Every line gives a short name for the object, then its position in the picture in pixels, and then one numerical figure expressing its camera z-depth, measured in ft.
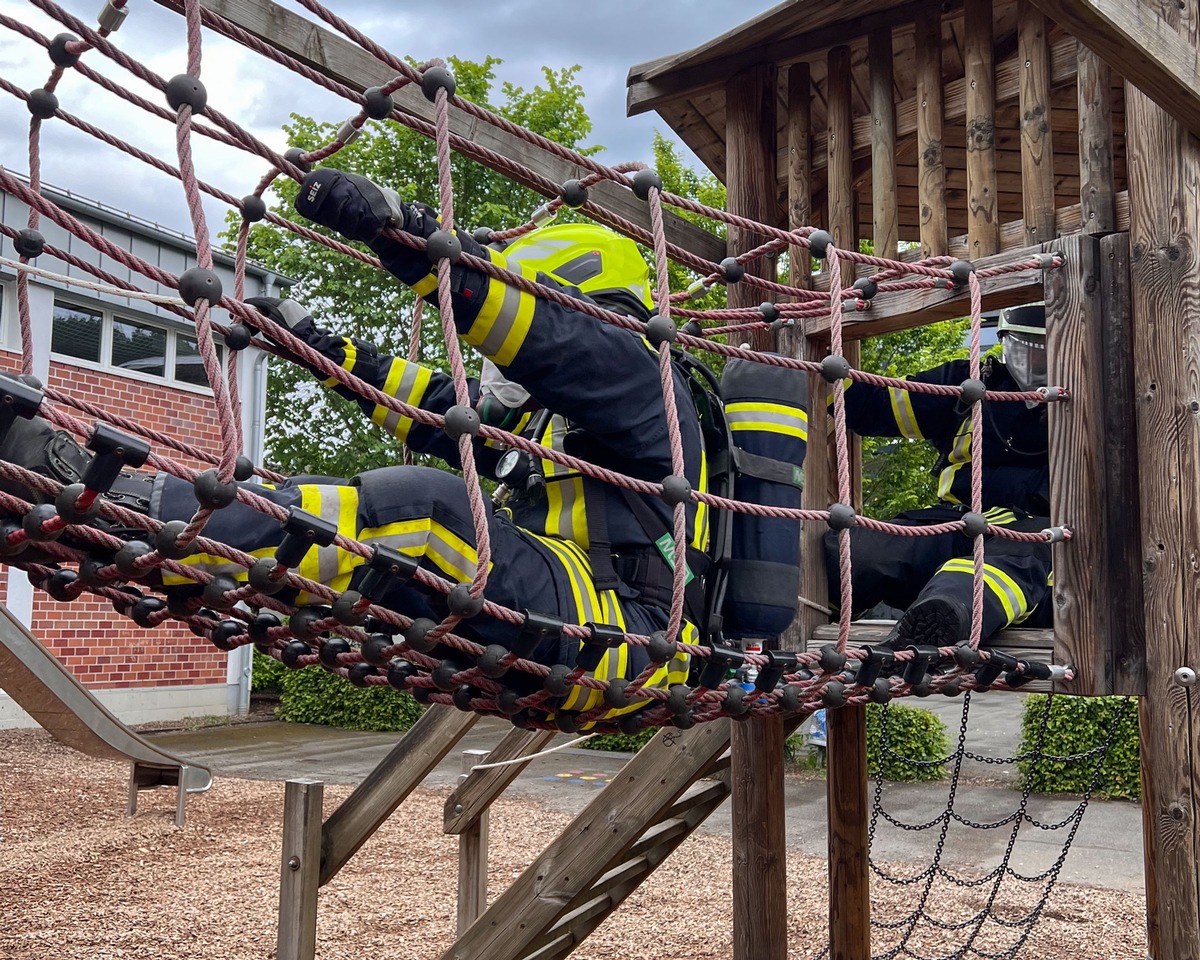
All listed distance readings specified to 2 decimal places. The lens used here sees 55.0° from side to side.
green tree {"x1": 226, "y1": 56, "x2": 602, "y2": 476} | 41.09
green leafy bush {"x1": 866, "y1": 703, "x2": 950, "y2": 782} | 31.45
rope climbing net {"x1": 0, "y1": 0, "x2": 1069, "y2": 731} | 5.01
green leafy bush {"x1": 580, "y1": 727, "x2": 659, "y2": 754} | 36.01
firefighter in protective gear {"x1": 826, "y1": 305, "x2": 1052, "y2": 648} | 10.34
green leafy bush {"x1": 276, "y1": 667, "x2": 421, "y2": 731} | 40.78
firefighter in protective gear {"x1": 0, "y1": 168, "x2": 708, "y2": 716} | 5.81
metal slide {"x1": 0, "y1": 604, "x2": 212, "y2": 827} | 19.65
